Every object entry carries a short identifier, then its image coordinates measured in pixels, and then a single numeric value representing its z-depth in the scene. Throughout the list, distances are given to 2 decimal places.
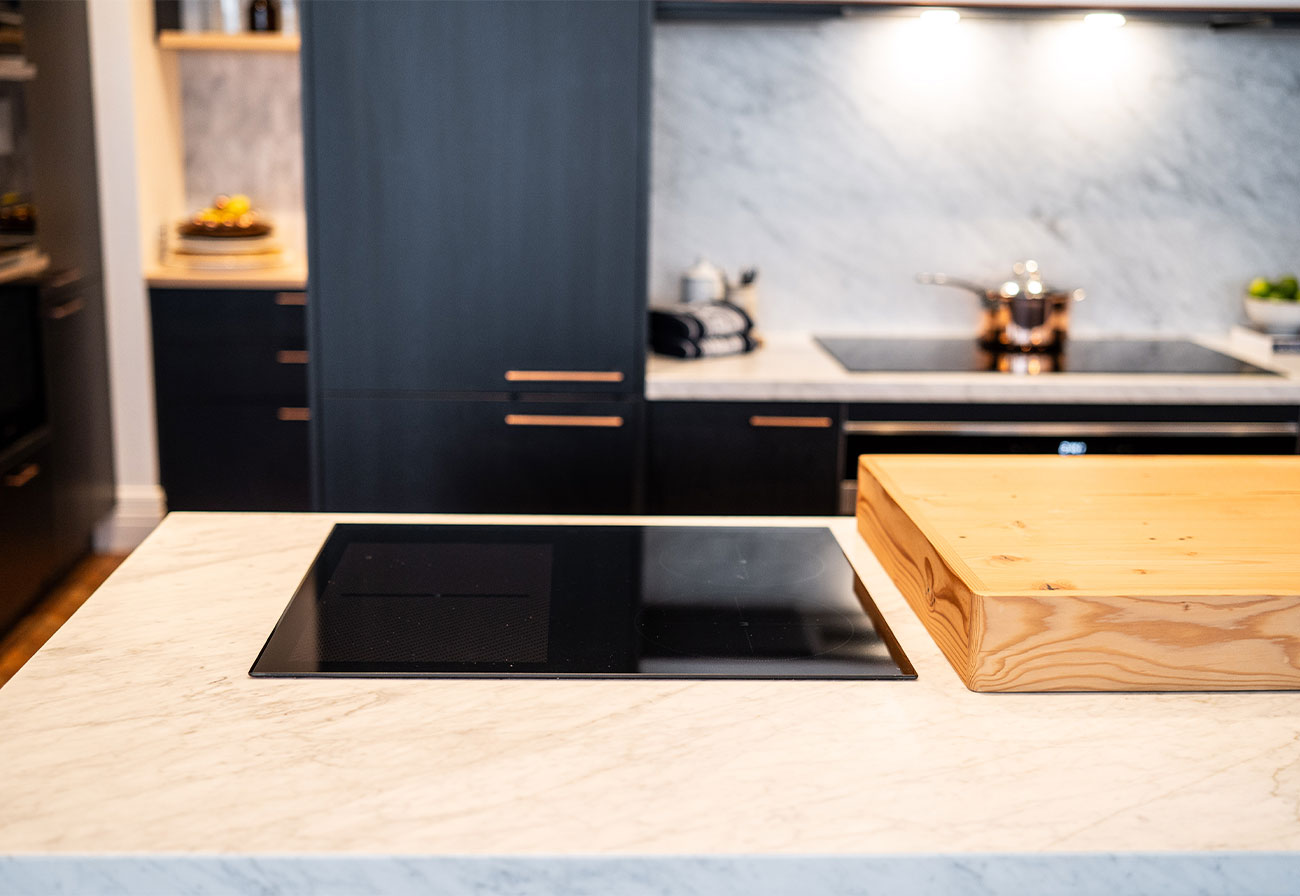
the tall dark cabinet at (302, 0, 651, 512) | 2.77
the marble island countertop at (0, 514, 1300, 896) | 0.95
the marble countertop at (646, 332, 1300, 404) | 2.87
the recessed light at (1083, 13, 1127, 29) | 3.27
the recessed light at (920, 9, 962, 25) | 3.22
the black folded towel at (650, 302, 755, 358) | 3.07
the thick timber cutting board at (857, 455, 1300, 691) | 1.21
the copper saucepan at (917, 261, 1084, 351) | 3.23
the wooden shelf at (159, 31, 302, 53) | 3.84
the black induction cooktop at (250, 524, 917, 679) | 1.27
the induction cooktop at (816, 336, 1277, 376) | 3.04
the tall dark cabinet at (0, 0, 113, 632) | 3.36
